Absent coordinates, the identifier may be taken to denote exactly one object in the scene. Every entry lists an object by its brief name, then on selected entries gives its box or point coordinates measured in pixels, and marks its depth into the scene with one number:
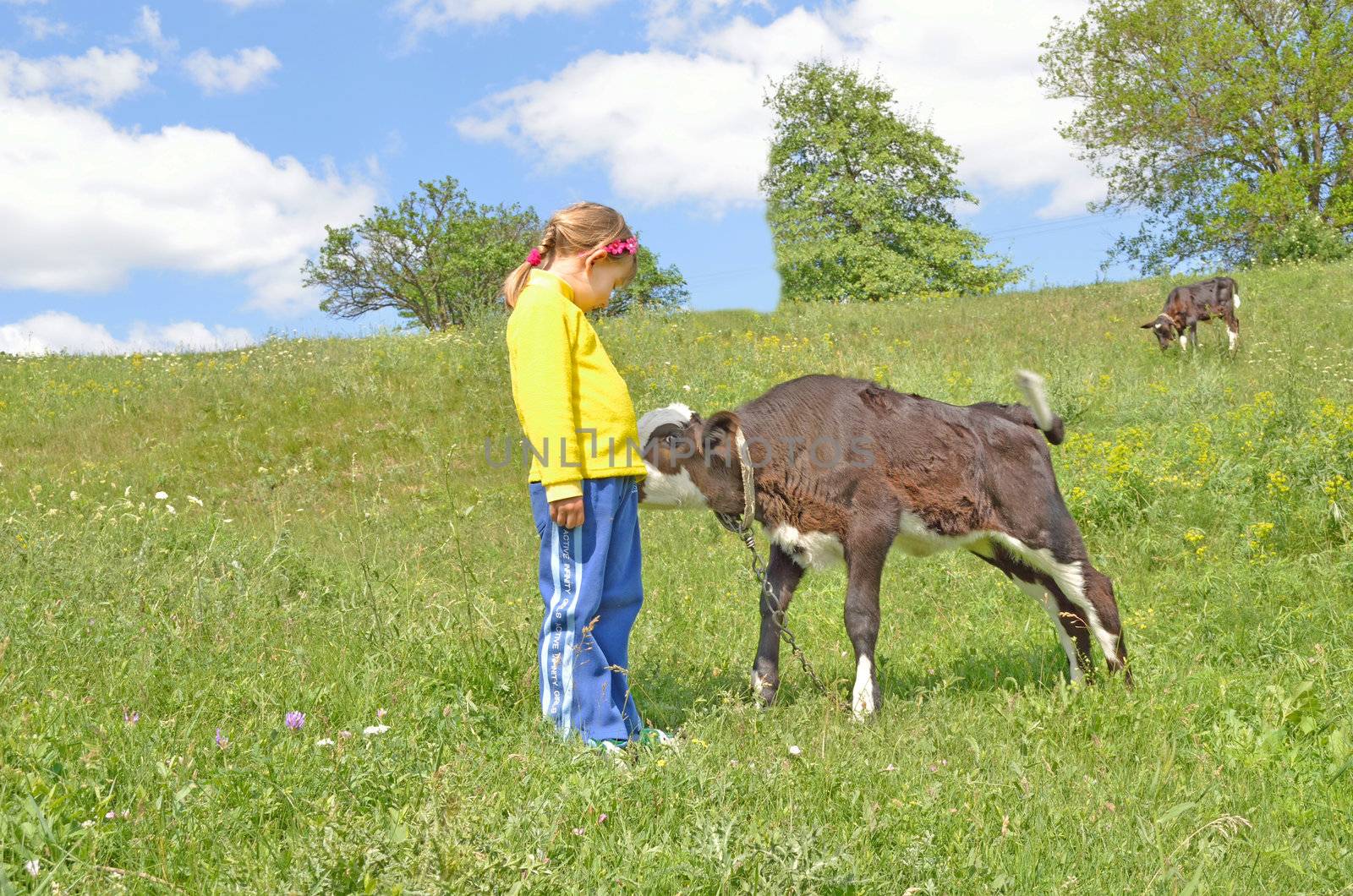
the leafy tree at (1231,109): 29.23
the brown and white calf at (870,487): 4.10
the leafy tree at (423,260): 44.91
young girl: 3.35
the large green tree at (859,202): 34.62
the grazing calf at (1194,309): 15.12
